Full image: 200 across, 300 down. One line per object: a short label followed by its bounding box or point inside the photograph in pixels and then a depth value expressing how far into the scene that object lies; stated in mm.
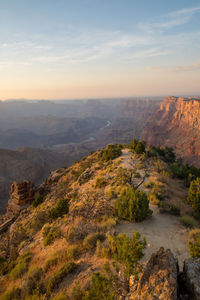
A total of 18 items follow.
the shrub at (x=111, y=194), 12380
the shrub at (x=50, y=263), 7508
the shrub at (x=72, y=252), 7620
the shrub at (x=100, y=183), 15773
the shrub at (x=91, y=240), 7821
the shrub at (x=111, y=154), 26475
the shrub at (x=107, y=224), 8873
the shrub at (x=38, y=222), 14917
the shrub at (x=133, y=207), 9219
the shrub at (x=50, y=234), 9867
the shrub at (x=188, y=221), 8844
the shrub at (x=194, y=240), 5843
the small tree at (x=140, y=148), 27038
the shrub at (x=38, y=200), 23656
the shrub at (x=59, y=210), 13752
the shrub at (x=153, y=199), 11156
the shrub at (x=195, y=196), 10406
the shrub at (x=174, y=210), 10227
